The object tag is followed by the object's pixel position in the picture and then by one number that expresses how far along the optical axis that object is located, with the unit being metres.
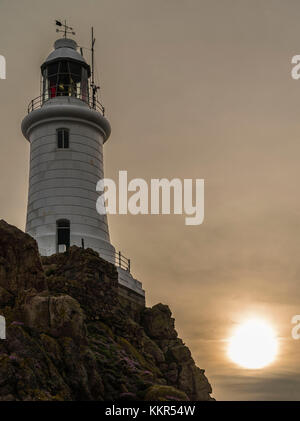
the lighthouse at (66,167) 38.00
